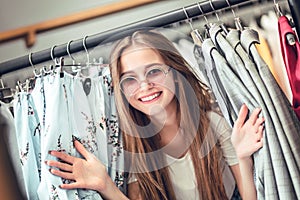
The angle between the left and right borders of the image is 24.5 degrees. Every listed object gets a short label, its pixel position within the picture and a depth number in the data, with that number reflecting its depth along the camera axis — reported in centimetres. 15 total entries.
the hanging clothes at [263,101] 175
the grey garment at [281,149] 175
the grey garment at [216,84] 184
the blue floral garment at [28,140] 189
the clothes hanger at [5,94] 200
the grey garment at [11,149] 192
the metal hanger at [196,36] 187
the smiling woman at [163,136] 186
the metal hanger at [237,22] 186
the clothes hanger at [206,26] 187
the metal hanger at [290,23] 181
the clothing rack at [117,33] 188
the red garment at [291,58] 179
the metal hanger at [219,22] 186
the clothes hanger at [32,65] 198
